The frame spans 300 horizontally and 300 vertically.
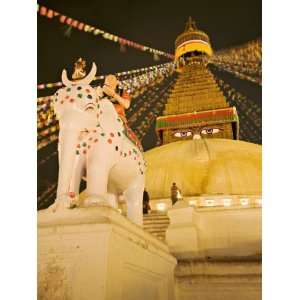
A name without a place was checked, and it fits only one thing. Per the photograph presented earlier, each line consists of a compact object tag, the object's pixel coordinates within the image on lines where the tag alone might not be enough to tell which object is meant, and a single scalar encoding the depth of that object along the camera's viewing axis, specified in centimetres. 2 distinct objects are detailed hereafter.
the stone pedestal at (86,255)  219
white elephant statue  259
